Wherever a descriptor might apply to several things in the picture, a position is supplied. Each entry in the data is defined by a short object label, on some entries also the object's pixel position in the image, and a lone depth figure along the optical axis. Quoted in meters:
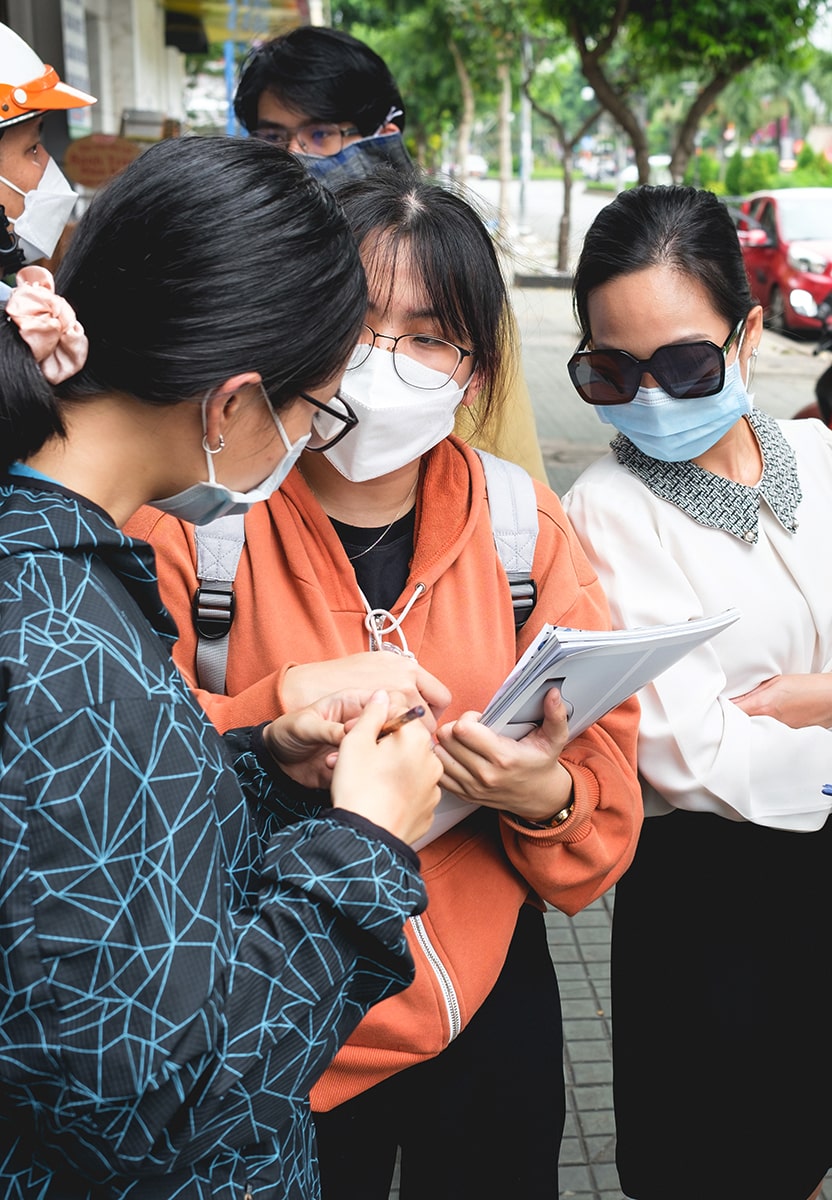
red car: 14.46
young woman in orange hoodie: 1.64
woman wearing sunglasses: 1.86
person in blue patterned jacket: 1.01
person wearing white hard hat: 3.19
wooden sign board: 7.85
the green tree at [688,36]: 11.71
